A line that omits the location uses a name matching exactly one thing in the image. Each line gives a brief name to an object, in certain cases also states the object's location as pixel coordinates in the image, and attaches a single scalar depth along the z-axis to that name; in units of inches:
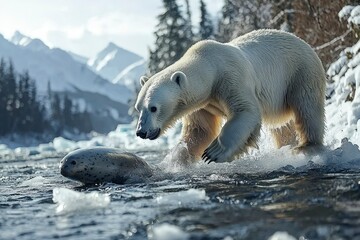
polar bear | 228.4
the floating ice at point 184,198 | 149.6
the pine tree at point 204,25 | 1787.6
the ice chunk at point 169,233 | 106.8
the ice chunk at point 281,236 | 100.5
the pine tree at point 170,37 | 1612.9
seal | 234.1
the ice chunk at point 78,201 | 150.9
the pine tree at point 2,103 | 2524.6
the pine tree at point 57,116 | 3249.5
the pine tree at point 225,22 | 1109.1
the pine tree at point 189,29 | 1662.2
